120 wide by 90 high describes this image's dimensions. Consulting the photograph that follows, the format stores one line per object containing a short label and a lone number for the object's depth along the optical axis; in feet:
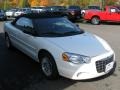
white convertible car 9.04
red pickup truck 32.73
